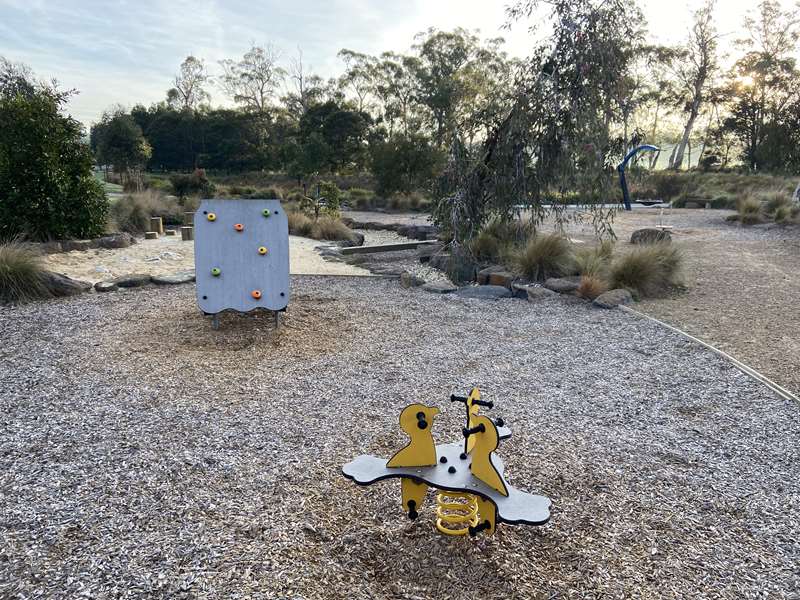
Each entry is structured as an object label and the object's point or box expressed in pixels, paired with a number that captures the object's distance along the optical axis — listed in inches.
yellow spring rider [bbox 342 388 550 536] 71.4
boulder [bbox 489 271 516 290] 244.8
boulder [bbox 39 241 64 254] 290.0
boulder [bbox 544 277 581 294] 234.2
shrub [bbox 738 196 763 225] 479.8
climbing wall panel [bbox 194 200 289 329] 171.6
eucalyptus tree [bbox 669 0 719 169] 1172.9
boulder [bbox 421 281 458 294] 241.6
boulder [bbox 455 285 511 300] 233.9
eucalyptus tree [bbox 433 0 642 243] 241.3
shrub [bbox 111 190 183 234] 412.2
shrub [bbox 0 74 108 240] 286.0
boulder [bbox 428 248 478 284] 268.8
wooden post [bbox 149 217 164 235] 427.2
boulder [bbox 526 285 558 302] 229.0
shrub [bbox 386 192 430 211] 700.0
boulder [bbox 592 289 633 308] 216.7
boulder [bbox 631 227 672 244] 345.1
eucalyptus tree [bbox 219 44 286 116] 1489.9
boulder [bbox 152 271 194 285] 246.7
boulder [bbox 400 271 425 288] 252.2
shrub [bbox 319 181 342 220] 478.3
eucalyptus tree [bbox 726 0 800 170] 1111.6
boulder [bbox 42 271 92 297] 221.3
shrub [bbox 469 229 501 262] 289.1
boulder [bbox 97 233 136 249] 324.5
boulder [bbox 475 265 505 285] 255.1
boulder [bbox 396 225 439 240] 433.1
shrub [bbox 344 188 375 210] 752.3
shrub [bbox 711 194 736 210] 704.4
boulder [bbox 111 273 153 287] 240.8
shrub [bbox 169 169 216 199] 628.1
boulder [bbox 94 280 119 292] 234.7
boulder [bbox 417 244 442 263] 326.0
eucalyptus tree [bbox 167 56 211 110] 1528.1
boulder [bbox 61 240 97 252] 301.0
